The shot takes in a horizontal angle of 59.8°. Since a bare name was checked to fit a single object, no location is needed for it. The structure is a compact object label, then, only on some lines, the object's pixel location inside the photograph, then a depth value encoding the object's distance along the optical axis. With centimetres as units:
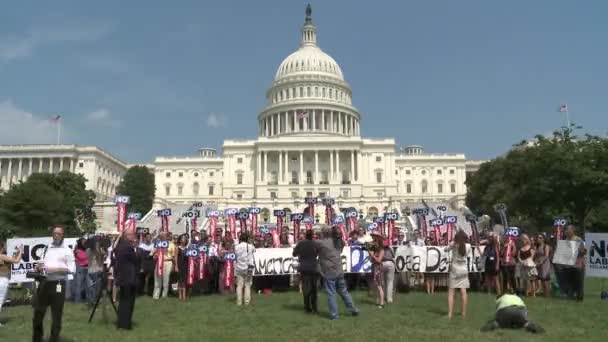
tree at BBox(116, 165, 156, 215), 8274
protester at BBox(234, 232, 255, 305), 1217
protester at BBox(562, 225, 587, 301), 1306
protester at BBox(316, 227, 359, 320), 1038
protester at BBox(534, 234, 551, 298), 1377
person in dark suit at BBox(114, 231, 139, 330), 942
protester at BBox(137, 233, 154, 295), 1407
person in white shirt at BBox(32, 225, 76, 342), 825
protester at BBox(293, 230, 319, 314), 1085
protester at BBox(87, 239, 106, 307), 1232
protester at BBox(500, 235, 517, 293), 1359
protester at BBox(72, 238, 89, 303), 1349
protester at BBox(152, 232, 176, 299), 1379
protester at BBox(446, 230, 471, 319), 1033
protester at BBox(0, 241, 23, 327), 954
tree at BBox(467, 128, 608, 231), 3108
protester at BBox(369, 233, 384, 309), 1208
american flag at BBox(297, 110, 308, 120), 9494
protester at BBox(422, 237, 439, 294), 1466
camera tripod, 993
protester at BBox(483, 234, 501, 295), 1361
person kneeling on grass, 923
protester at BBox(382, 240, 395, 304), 1248
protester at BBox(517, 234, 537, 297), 1342
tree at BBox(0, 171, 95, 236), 4681
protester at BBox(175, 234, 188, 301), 1385
